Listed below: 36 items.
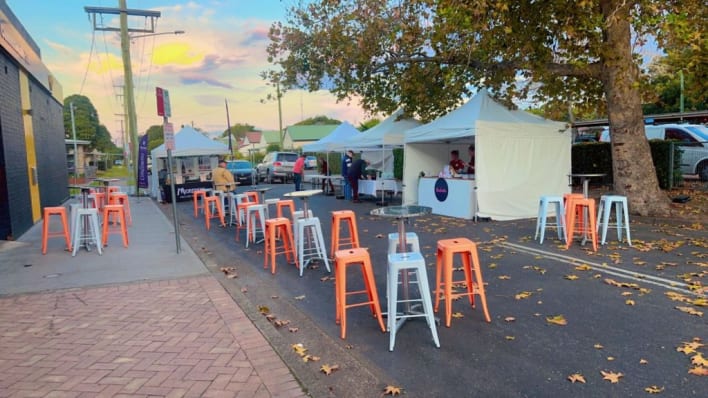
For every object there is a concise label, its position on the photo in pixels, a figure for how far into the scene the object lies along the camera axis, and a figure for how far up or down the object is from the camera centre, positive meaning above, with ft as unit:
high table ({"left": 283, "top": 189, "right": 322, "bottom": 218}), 23.48 -1.43
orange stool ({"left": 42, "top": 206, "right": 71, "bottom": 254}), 26.68 -2.47
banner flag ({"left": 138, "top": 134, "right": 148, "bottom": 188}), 67.41 +1.24
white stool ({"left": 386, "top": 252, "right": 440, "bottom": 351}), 12.94 -3.51
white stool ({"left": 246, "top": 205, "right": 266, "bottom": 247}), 28.35 -3.06
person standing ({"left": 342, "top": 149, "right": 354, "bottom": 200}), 53.01 -0.60
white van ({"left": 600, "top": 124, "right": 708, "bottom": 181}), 50.65 +1.37
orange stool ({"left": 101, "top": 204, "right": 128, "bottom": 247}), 27.81 -3.13
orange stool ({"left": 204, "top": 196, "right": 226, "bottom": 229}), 37.24 -3.26
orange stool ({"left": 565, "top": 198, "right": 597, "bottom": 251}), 24.00 -3.30
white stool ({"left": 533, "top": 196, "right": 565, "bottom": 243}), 25.49 -3.09
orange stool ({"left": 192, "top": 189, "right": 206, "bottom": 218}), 44.12 -3.40
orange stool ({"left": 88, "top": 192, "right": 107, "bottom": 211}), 37.52 -2.19
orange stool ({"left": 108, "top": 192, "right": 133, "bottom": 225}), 37.14 -2.34
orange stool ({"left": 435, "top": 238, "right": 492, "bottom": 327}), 14.33 -3.24
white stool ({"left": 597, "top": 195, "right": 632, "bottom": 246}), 23.82 -2.83
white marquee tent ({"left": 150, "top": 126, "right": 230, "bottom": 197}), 57.06 +2.32
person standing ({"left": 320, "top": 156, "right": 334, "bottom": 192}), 61.98 -1.01
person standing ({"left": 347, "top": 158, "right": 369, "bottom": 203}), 51.03 -1.13
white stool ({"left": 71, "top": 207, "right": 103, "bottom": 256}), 26.18 -3.16
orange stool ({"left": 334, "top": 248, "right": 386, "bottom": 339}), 13.84 -3.36
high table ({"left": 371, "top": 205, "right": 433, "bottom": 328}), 14.46 -1.62
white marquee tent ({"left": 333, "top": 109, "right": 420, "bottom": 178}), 47.83 +2.98
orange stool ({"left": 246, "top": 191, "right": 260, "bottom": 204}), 38.39 -2.35
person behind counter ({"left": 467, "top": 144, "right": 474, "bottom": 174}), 38.21 -0.40
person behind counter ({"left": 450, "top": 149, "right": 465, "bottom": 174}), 39.45 -0.20
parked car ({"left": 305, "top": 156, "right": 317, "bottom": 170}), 108.37 +0.45
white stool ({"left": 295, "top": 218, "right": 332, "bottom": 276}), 21.53 -3.35
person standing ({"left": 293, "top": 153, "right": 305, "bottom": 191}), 59.98 -0.48
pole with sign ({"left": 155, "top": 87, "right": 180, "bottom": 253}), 25.26 +2.98
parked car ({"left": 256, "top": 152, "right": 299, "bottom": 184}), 90.89 -0.14
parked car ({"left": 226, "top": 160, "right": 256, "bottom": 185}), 88.28 -0.53
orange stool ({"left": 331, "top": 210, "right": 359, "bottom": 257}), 22.03 -2.87
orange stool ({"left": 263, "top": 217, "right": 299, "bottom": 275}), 22.18 -3.63
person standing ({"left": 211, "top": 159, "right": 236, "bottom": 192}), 40.50 -0.95
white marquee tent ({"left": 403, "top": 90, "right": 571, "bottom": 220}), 34.47 +0.48
